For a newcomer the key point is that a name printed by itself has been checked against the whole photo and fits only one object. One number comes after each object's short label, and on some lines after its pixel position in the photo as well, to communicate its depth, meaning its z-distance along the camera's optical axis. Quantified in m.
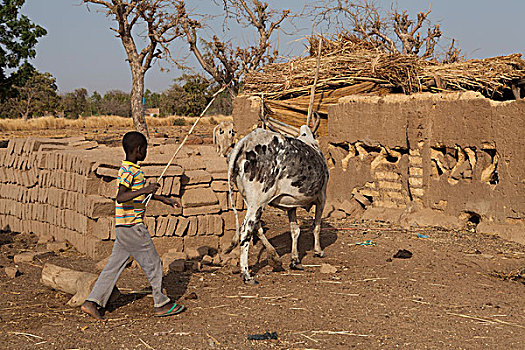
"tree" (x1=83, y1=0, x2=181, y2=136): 18.02
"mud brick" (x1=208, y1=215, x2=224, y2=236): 8.21
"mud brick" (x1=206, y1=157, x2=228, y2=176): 8.34
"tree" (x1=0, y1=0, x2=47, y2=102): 24.08
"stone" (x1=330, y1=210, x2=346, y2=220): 11.32
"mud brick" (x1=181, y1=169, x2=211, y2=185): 8.01
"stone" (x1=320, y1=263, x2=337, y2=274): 6.83
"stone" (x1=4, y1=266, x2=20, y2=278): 7.04
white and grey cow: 6.43
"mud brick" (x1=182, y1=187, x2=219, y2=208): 7.98
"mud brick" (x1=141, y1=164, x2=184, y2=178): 7.68
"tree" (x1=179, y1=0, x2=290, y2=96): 18.05
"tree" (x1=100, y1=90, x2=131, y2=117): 71.69
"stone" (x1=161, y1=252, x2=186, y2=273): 7.02
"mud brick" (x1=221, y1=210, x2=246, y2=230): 8.34
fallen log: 5.62
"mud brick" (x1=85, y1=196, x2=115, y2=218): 7.76
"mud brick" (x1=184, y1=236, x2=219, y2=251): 8.10
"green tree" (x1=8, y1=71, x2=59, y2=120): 57.06
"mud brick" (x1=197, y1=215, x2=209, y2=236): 8.14
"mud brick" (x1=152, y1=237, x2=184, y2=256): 7.86
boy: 5.17
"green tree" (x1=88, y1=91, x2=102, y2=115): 72.98
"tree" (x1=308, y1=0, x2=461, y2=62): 15.31
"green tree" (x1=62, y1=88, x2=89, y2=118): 66.62
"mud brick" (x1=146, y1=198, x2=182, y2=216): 7.80
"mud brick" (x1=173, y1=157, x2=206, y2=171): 8.30
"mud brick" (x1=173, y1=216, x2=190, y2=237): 7.98
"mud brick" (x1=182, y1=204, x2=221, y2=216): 8.01
